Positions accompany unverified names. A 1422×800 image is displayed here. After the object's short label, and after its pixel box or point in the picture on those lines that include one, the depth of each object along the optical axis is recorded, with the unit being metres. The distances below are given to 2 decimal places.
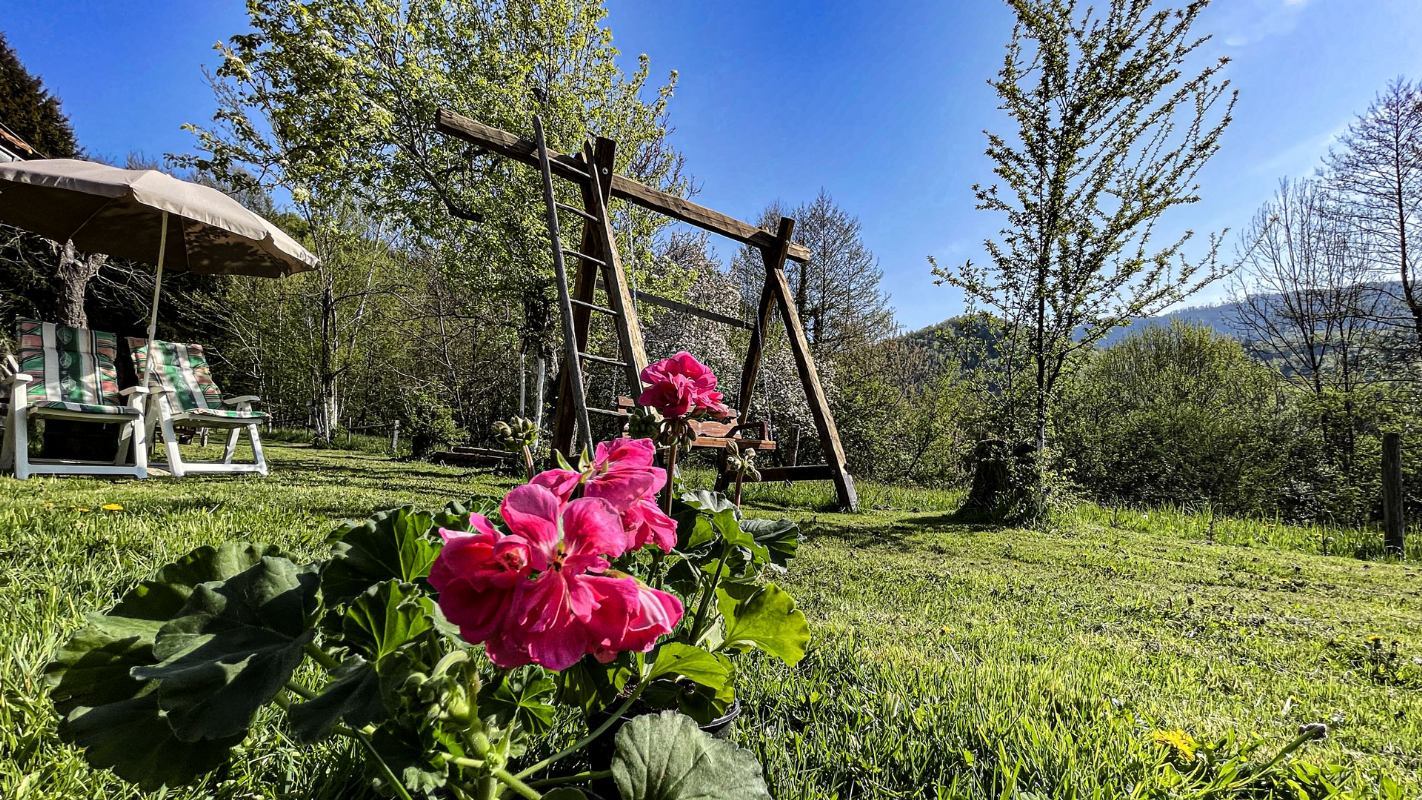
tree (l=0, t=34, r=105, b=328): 12.57
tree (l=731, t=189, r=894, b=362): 16.08
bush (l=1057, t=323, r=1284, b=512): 11.24
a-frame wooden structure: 3.89
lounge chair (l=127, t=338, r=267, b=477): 5.35
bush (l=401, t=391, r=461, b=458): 11.16
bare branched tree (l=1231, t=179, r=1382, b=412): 13.10
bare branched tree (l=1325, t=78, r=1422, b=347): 11.58
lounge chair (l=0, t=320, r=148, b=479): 4.62
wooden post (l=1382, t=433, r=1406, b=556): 6.18
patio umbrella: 4.87
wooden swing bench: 3.94
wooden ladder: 3.63
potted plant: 0.54
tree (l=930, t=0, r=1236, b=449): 6.16
